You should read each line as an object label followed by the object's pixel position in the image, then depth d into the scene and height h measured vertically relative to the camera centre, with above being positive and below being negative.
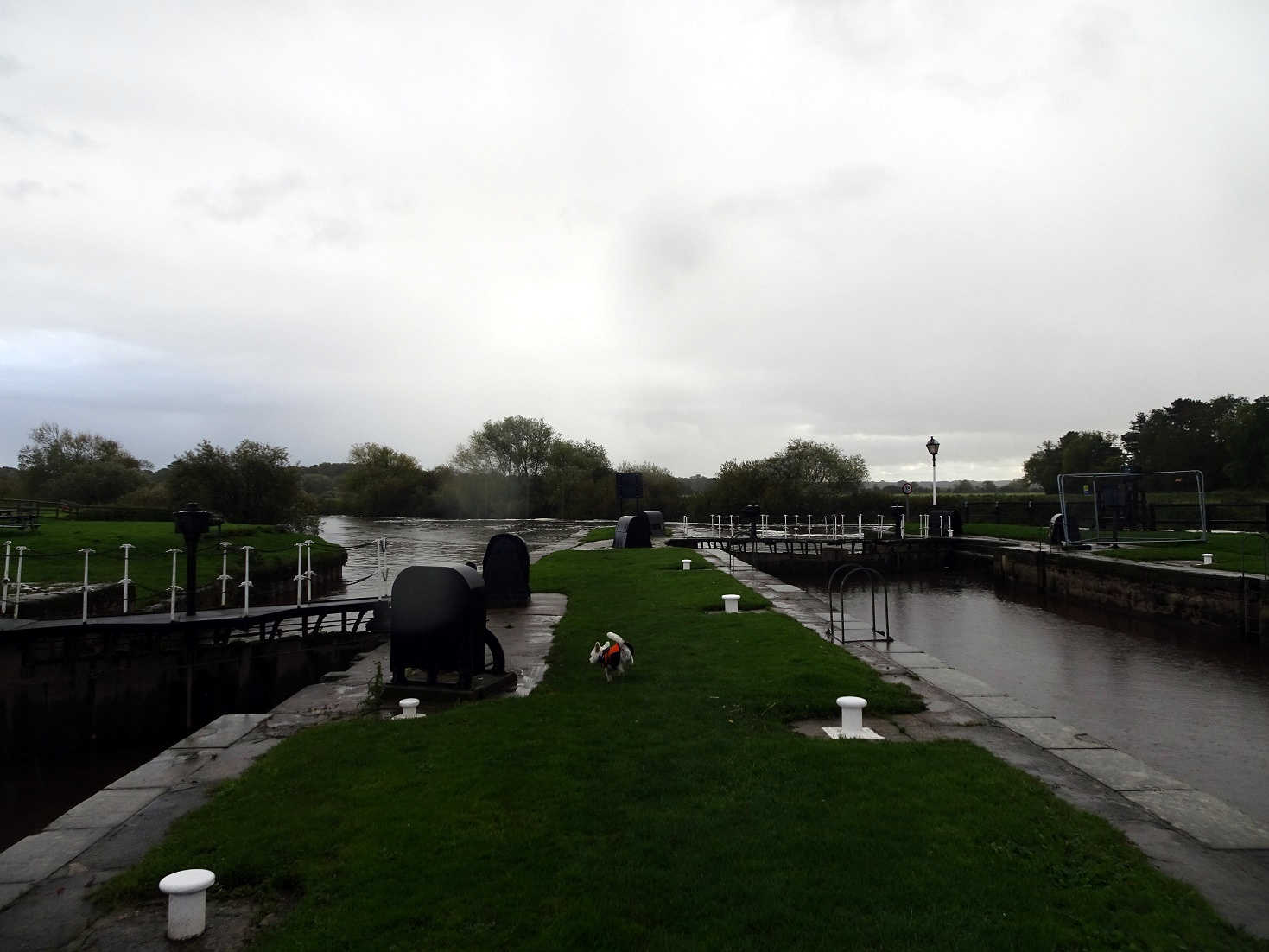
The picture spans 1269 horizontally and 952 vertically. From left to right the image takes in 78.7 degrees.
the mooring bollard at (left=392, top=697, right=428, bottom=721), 6.72 -1.74
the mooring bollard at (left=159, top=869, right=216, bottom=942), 3.32 -1.72
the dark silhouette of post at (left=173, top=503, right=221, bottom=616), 9.52 -0.17
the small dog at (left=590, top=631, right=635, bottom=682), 8.01 -1.54
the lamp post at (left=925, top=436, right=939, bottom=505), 31.88 +2.35
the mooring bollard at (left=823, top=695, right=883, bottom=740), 6.16 -1.68
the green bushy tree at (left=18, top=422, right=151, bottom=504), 44.09 +2.60
